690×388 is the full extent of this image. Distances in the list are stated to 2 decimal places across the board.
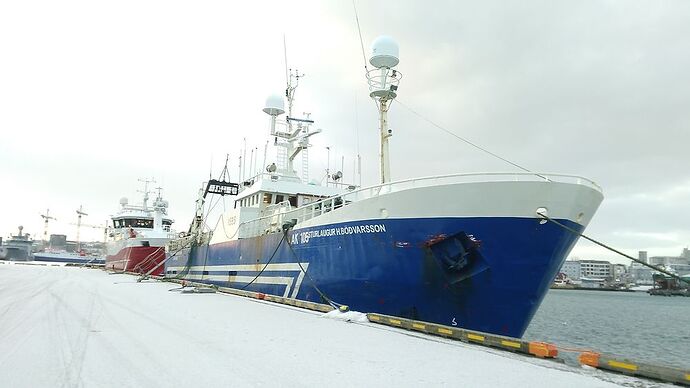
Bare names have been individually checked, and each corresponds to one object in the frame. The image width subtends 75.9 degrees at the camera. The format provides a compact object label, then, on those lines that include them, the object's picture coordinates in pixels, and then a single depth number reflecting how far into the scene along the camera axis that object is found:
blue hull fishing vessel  9.05
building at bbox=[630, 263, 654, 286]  126.61
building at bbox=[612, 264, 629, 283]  122.88
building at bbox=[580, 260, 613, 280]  128.62
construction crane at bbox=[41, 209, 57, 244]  134.50
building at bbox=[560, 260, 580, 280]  125.44
